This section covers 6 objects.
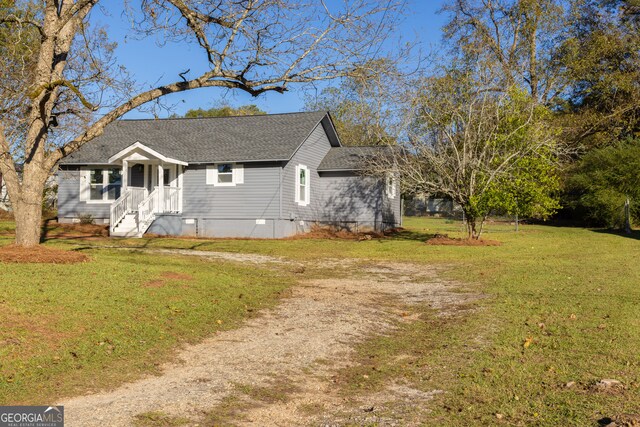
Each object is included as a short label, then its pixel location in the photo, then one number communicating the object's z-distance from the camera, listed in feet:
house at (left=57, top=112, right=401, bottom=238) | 89.30
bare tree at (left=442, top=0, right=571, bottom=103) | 132.67
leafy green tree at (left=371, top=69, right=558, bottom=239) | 80.89
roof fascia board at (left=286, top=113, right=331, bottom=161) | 88.66
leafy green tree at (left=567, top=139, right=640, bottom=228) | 107.04
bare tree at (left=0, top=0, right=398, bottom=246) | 43.01
